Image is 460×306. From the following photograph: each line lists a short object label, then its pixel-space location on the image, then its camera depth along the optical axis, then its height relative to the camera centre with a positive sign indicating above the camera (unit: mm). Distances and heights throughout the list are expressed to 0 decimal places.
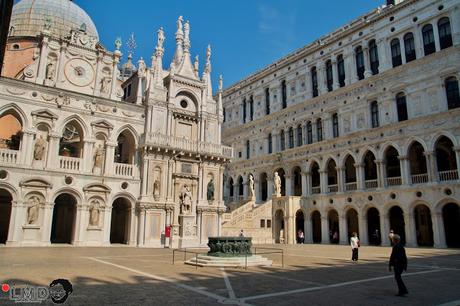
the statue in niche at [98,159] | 26250 +4992
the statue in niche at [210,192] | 30531 +3109
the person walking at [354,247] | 16312 -770
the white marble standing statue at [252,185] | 38875 +4836
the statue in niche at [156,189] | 27859 +3048
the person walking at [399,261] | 8234 -718
